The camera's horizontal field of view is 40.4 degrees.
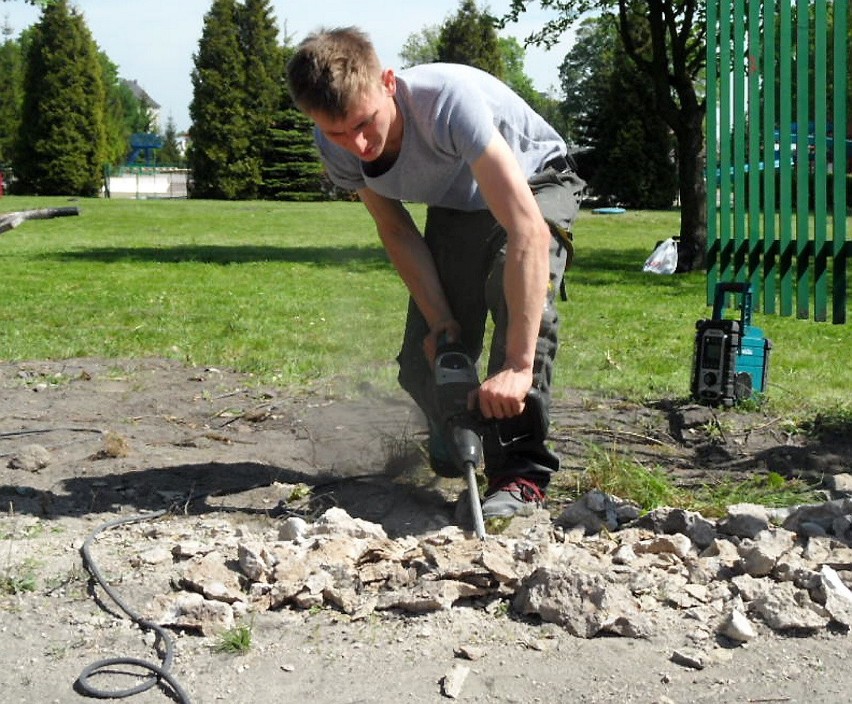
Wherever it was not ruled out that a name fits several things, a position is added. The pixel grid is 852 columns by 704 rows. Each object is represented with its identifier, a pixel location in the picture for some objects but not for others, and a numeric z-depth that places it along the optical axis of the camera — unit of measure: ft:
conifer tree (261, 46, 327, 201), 110.52
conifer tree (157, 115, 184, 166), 221.25
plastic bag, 41.98
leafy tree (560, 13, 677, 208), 95.76
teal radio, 16.90
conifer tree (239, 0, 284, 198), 111.14
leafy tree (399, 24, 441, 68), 253.44
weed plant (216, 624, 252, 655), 8.75
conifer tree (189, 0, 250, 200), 110.32
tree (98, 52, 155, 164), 128.94
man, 10.18
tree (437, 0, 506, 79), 109.91
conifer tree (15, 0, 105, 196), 110.93
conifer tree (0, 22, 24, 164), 147.95
